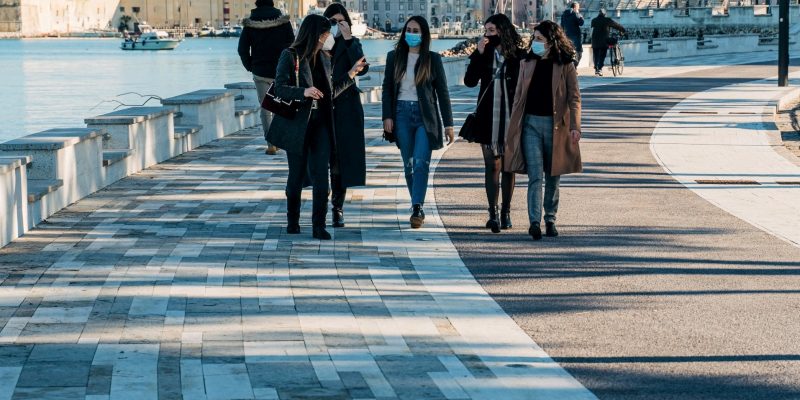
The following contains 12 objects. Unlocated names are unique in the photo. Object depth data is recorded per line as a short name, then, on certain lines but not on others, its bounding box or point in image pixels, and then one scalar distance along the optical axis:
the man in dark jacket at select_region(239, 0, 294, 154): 15.84
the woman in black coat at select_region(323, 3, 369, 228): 11.20
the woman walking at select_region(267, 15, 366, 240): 10.78
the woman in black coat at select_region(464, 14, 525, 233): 11.09
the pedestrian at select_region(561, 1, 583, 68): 31.98
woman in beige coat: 10.84
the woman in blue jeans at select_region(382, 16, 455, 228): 11.23
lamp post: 29.31
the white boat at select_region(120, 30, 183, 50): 153.12
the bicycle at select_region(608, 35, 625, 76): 36.84
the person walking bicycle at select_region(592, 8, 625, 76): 35.38
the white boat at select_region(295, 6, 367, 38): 180.38
